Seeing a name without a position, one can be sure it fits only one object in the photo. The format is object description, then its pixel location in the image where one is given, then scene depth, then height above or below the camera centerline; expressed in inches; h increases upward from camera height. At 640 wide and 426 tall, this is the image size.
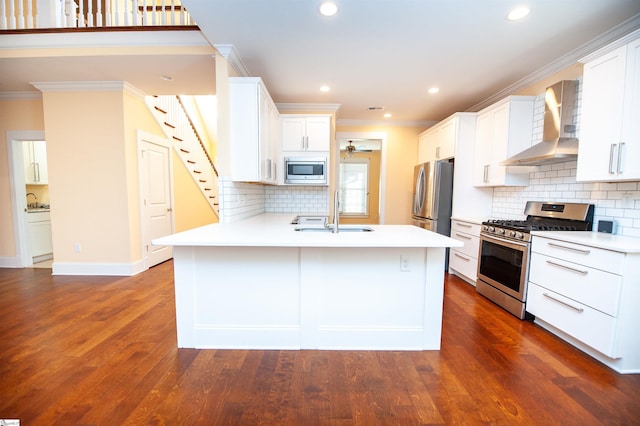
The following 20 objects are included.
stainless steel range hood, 99.3 +26.6
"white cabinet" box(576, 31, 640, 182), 75.8 +24.5
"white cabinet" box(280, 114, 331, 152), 148.9 +33.8
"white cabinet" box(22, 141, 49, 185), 180.7 +17.3
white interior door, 156.7 -4.6
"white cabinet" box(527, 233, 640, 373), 70.5 -29.9
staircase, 173.8 +37.1
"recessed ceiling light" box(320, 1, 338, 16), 76.3 +53.6
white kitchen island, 79.4 -31.5
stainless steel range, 100.2 -20.8
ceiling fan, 253.0 +47.9
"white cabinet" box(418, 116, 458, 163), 154.3 +33.5
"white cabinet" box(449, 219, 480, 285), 134.0 -30.6
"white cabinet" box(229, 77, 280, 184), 99.8 +24.1
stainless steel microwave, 148.3 +11.7
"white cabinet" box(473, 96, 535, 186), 124.7 +28.3
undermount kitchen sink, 98.9 -13.7
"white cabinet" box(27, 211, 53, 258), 168.9 -29.7
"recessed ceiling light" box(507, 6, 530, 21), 77.6 +54.0
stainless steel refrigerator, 157.8 -1.1
